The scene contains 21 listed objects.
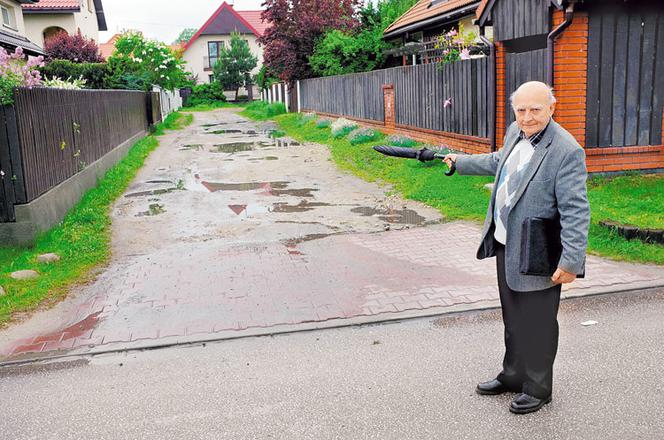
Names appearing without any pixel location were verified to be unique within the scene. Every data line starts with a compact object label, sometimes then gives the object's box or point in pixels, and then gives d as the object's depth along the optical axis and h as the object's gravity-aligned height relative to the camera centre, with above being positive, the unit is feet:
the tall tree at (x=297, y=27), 89.45 +9.98
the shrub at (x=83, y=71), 83.10 +5.15
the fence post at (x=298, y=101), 107.25 -0.18
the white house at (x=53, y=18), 108.47 +16.17
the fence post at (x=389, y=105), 56.13 -0.84
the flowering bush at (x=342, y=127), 62.44 -2.87
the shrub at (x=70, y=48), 100.52 +9.84
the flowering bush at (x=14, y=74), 25.27 +1.71
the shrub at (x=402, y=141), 46.55 -3.36
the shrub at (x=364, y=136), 54.95 -3.38
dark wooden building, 30.76 +0.62
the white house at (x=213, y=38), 213.25 +21.38
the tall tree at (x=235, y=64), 185.37 +11.27
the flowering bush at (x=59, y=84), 40.78 +1.83
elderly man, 11.13 -2.46
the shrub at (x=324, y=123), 74.19 -2.79
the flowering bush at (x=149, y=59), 97.60 +8.12
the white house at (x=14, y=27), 60.97 +10.15
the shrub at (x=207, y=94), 185.33 +3.01
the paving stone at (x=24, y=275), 21.74 -5.37
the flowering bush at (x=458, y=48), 40.52 +2.83
